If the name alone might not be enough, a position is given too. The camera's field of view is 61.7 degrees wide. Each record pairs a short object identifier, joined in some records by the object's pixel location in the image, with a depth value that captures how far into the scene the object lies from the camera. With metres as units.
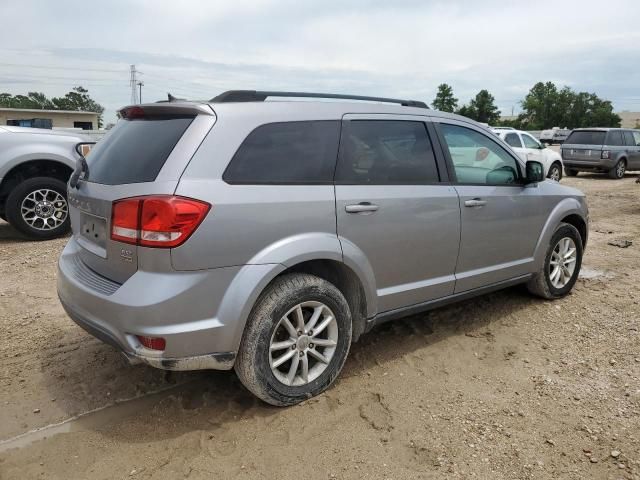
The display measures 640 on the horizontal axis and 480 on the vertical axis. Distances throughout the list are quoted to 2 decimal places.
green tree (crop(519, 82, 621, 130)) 68.81
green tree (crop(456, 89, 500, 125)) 66.19
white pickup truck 6.84
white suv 14.40
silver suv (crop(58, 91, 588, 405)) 2.65
